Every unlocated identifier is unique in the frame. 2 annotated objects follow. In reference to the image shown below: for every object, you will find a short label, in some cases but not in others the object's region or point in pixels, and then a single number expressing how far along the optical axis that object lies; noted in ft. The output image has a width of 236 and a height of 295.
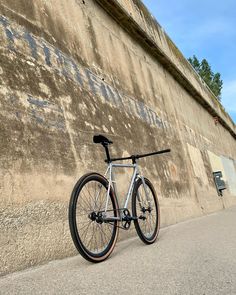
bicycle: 6.03
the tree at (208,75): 75.77
